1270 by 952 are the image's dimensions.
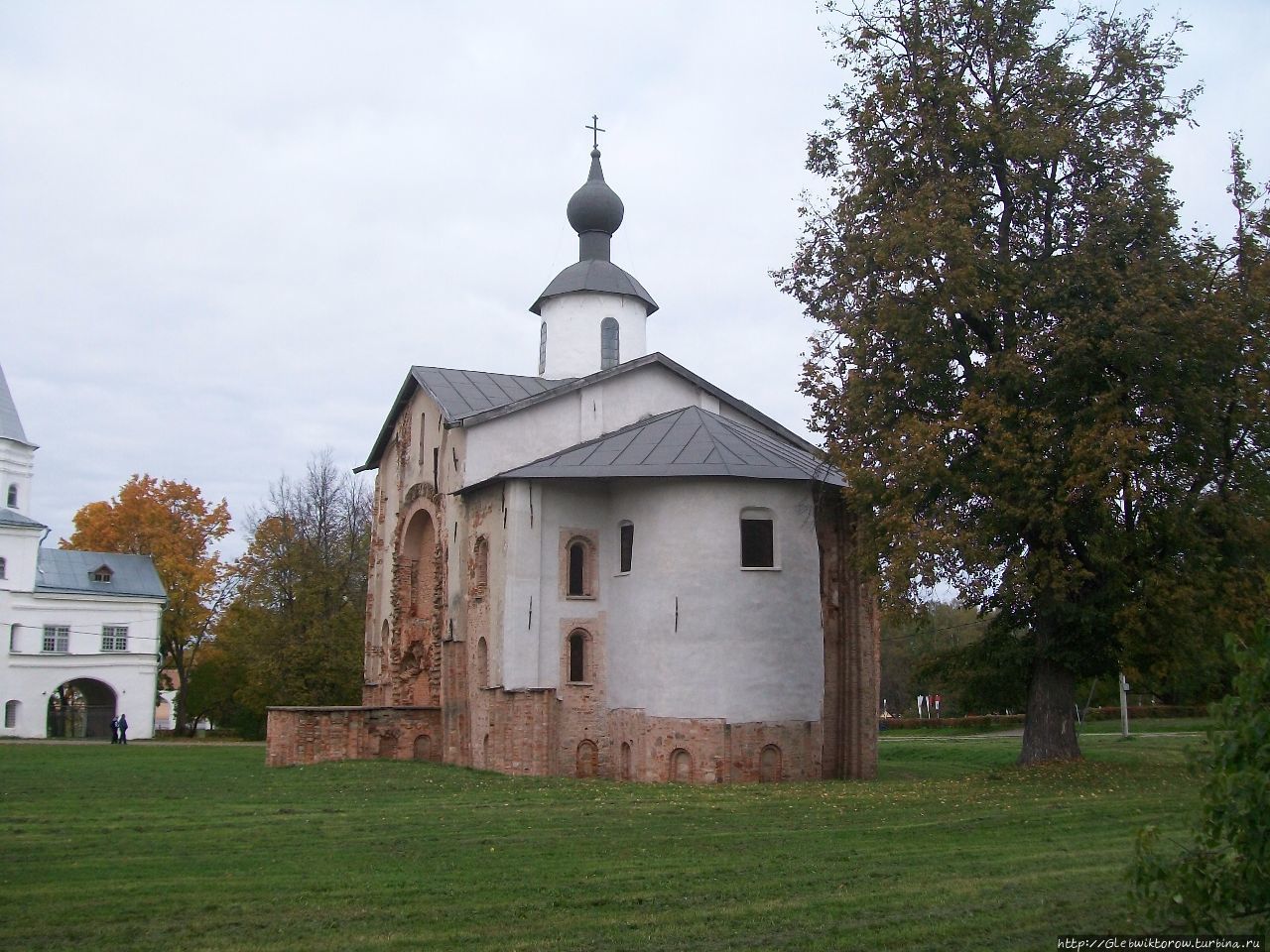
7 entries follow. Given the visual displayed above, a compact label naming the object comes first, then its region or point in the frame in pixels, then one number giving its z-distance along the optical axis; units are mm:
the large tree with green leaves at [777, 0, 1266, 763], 16312
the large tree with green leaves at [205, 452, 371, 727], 38688
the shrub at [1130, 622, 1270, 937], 4855
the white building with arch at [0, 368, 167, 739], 44344
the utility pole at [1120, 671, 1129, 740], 31139
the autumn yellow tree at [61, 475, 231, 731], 49156
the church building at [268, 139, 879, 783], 21656
